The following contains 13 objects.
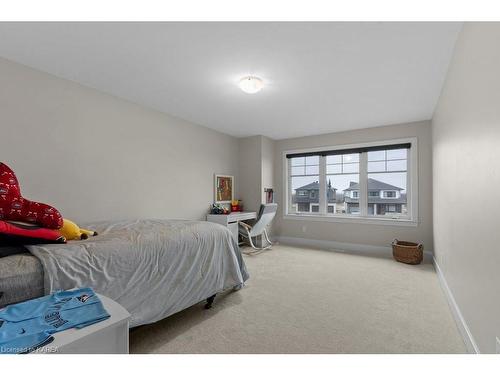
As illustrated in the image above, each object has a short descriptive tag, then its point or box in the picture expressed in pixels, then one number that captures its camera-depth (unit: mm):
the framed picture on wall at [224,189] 4691
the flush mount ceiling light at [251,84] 2527
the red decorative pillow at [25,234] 1428
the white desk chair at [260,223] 4066
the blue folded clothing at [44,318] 814
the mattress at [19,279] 1189
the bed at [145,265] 1383
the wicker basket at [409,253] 3682
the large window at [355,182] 4305
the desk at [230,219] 4109
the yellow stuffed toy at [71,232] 1807
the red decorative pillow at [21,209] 1583
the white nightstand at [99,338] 826
